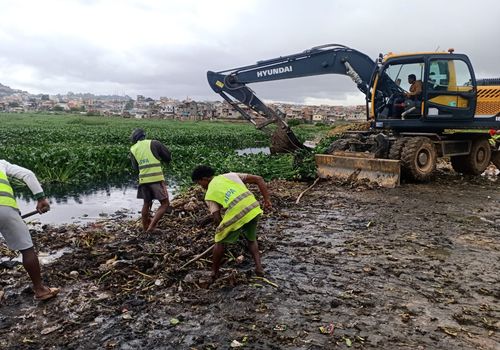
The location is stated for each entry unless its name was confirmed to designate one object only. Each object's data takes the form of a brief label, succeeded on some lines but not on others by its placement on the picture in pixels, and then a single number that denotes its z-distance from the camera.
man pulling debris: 4.59
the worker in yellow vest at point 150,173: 6.84
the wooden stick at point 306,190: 9.06
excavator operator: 10.23
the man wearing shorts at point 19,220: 4.21
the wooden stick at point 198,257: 5.18
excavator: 10.18
